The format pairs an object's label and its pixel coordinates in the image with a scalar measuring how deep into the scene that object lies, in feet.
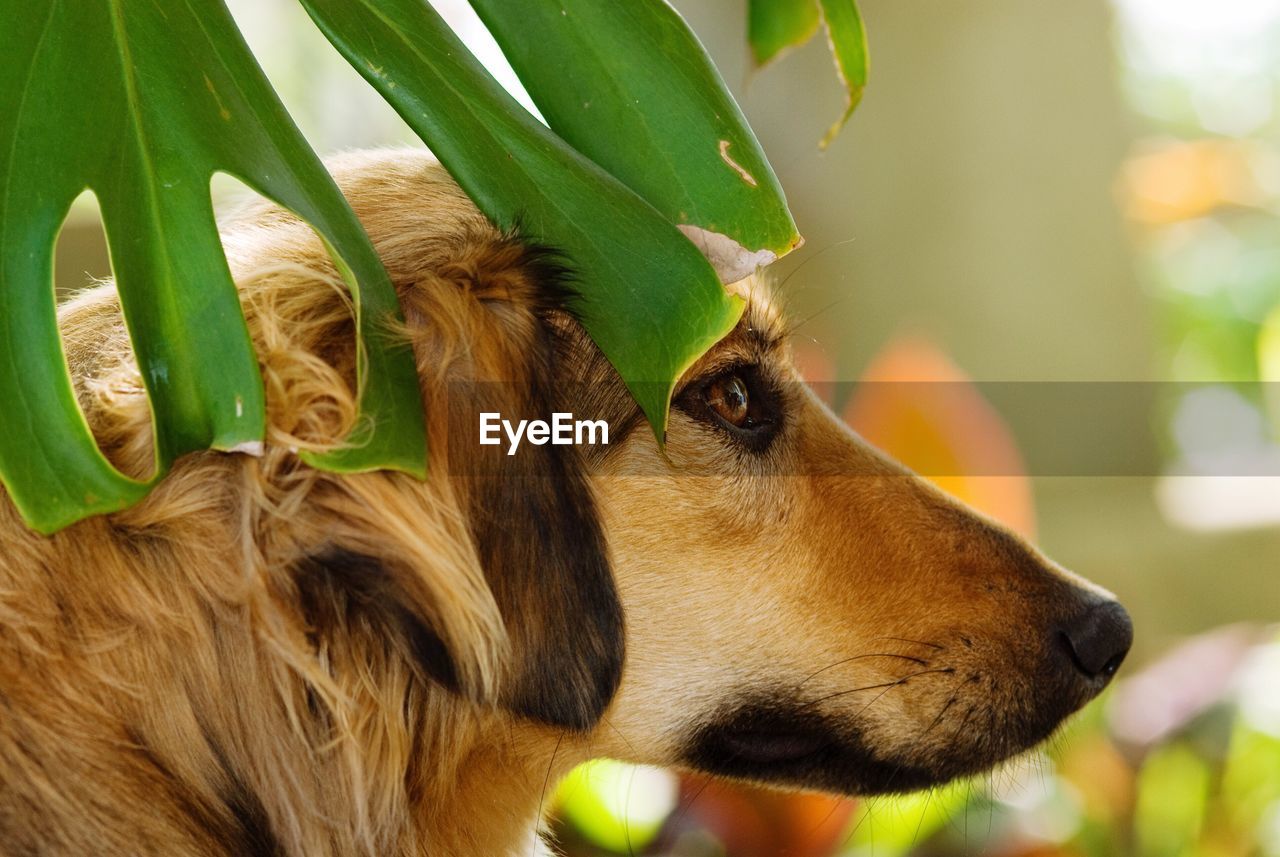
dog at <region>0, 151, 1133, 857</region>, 2.75
